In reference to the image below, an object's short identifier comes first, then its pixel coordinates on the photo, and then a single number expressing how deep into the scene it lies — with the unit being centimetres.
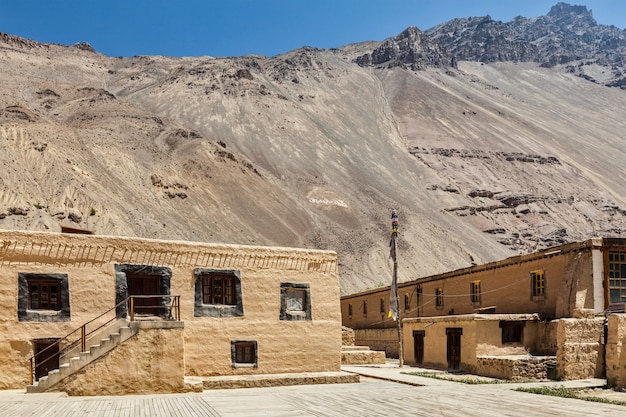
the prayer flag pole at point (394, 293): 3093
